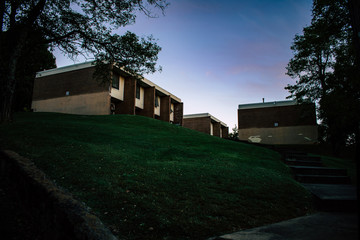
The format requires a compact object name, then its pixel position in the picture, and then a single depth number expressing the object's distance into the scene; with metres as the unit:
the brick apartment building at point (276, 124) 32.38
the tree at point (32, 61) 13.68
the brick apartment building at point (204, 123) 46.19
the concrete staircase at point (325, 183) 4.18
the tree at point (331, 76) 12.54
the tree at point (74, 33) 11.02
